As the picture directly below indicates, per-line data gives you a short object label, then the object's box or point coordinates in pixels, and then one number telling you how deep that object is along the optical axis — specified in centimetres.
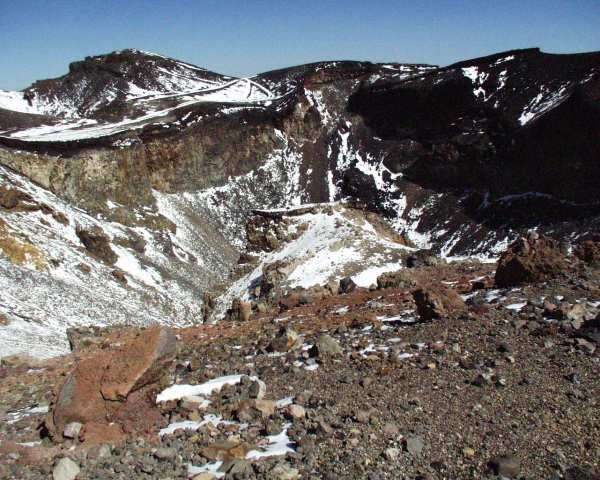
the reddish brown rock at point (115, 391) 710
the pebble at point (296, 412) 677
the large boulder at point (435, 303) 1013
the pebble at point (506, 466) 542
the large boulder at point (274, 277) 2559
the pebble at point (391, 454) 575
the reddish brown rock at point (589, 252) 1235
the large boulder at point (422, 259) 2218
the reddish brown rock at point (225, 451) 602
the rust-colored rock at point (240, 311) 1641
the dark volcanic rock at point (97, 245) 4197
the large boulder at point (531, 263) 1149
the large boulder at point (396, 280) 1489
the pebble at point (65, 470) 582
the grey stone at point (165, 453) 607
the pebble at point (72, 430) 688
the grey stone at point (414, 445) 584
